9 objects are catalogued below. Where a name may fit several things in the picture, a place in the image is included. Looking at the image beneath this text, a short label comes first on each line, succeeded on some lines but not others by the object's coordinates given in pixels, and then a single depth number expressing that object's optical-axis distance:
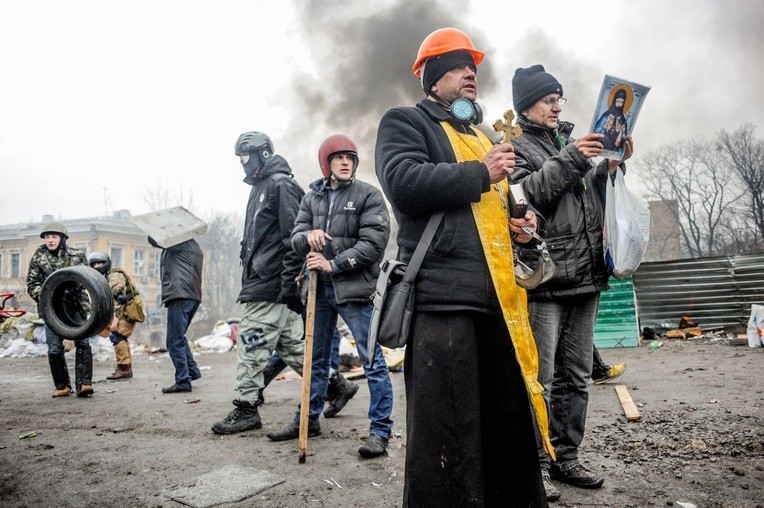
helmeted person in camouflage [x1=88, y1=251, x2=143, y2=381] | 8.02
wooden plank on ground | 4.21
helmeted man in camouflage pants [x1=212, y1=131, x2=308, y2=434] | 4.34
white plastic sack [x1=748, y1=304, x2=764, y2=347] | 8.56
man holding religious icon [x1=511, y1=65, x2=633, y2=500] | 2.85
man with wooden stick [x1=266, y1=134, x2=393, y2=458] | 3.76
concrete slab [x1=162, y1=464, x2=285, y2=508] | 2.81
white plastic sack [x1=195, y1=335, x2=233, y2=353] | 13.08
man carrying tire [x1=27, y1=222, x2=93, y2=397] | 6.45
